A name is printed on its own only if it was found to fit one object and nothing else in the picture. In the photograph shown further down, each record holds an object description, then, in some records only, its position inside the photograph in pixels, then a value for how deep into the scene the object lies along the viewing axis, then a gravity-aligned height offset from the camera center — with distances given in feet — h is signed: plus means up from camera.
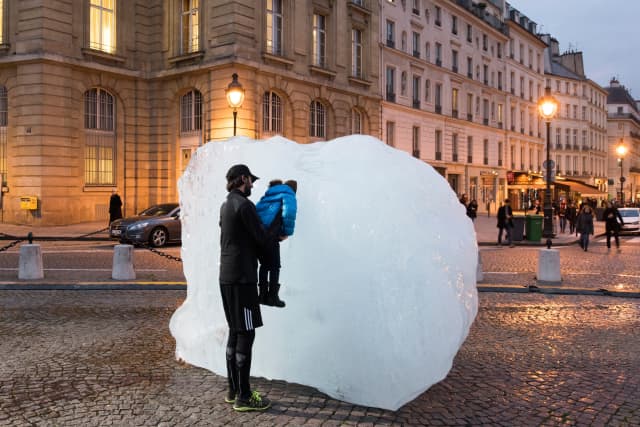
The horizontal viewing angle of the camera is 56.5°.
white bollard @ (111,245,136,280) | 37.06 -3.51
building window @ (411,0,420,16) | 142.20 +48.46
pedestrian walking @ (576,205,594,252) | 64.08 -1.53
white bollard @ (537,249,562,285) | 38.40 -3.76
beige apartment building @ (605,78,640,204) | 307.37 +40.78
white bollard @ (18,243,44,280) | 36.68 -3.49
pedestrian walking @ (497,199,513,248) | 68.23 -1.20
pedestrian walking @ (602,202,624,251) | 67.15 -1.23
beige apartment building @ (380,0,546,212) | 137.69 +32.86
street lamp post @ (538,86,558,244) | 71.56 +10.24
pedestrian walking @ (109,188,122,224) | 79.00 +0.05
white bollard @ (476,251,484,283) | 39.18 -4.35
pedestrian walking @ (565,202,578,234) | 96.24 -0.86
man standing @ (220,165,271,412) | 15.19 -1.63
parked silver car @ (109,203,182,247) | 59.41 -2.09
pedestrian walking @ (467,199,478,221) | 86.82 +0.15
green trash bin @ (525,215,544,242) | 72.43 -2.12
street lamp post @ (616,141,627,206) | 118.01 +12.14
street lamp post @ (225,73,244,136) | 62.69 +12.15
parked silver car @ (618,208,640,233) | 95.25 -1.42
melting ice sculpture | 15.70 -1.90
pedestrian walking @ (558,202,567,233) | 95.50 -1.44
